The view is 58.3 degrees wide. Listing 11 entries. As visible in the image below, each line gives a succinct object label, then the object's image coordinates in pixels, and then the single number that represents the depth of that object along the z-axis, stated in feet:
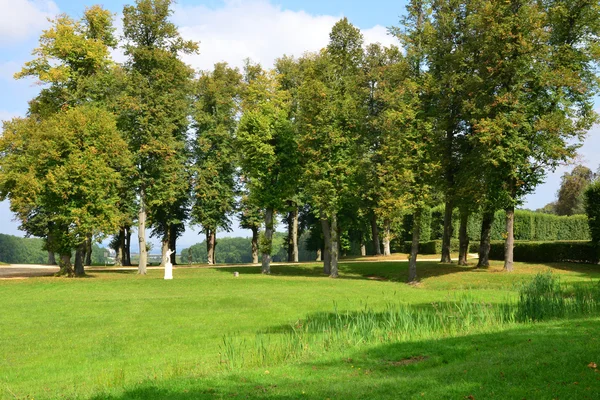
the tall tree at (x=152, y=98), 146.61
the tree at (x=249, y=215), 194.59
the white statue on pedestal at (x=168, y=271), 127.85
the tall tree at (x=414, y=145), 123.13
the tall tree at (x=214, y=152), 188.75
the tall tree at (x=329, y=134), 135.03
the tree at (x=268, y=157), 145.18
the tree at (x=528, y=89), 108.17
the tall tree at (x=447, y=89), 126.62
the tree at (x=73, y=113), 133.28
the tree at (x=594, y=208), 120.67
